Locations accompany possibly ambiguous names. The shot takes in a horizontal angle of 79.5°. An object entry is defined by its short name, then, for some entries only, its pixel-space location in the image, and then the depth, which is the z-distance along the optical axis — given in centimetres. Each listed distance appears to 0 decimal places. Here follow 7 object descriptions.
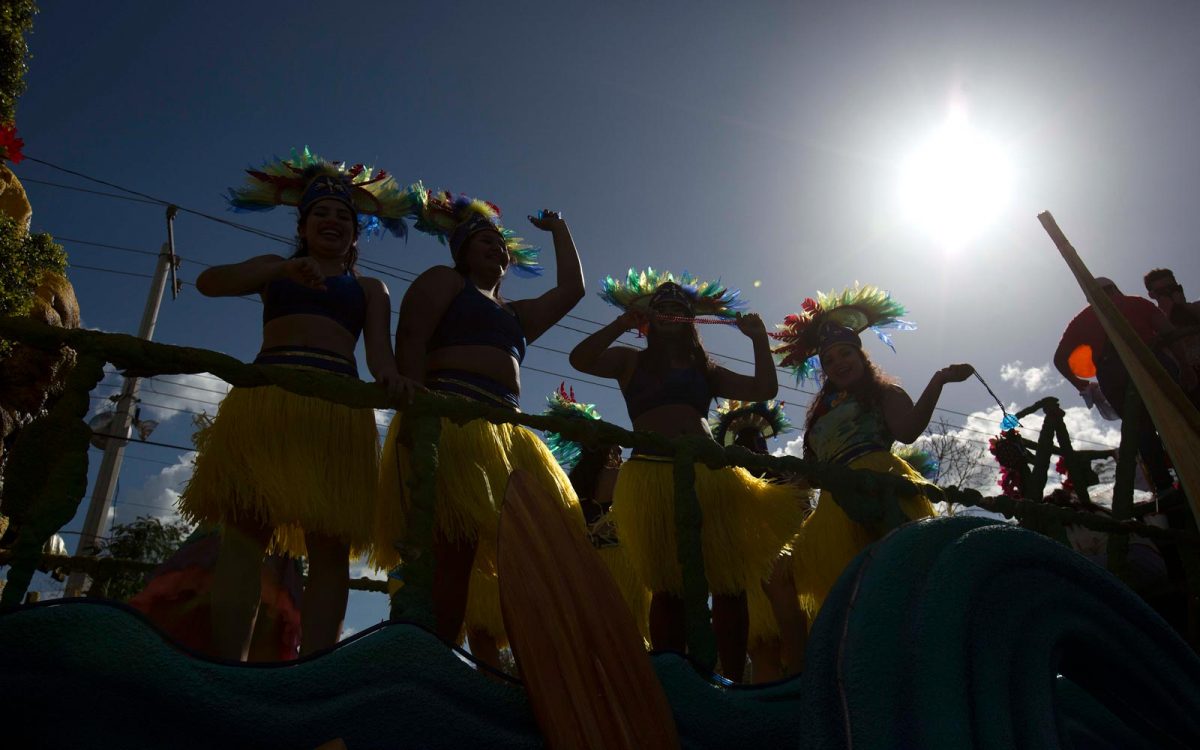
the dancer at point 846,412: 306
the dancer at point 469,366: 204
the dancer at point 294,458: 185
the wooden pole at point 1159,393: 232
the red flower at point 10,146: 480
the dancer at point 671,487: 262
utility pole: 1209
